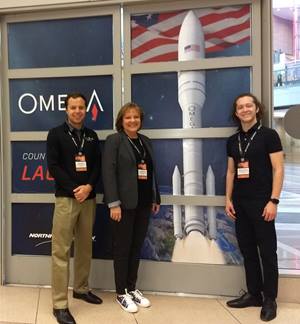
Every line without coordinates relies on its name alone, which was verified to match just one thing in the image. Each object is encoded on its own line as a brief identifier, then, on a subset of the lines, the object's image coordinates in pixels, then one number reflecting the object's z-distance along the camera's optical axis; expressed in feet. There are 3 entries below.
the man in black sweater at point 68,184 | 9.23
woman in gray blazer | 9.38
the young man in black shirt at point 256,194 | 9.12
